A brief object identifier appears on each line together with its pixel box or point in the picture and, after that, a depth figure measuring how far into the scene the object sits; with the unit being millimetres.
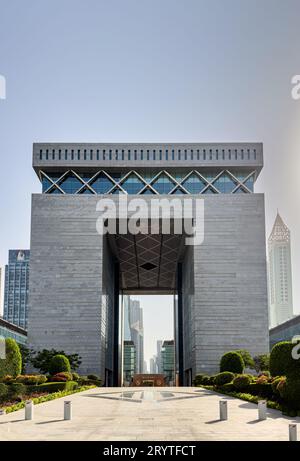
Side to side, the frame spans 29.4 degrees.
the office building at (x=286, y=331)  79900
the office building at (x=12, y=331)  81062
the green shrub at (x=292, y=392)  20844
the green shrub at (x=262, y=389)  27828
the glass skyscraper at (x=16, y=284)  177375
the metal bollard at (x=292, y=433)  13703
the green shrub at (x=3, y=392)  25859
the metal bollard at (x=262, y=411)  19922
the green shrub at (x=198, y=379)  48000
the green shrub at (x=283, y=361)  21375
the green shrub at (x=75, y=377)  44903
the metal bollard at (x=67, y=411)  20281
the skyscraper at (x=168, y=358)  160625
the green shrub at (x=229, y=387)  35125
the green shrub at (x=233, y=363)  43406
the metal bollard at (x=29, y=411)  20078
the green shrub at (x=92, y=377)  50075
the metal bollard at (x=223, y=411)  20022
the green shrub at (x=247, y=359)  48781
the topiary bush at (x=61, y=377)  39094
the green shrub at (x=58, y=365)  43688
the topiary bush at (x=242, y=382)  31788
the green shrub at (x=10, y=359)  29578
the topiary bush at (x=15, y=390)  28719
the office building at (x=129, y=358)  164500
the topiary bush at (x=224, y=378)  38562
